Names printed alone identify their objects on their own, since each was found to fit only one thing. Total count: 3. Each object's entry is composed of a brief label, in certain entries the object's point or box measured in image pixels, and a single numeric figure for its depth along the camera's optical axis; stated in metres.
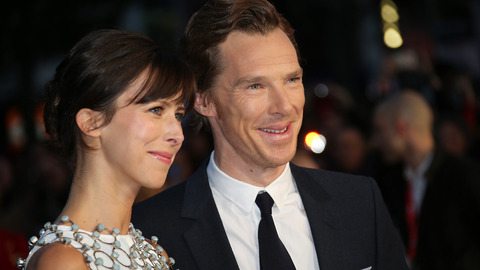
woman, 2.58
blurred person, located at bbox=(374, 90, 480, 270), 5.12
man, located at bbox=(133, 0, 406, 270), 3.07
